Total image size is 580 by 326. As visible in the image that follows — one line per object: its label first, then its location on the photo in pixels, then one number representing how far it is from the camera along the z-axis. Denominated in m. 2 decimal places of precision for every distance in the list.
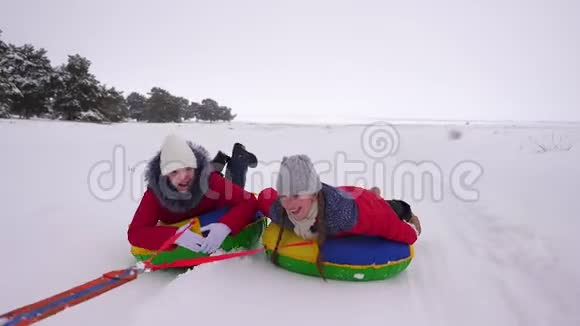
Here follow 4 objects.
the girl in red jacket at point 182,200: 2.24
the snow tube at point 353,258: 2.08
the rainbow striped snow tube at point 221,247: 2.27
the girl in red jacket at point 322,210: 1.94
